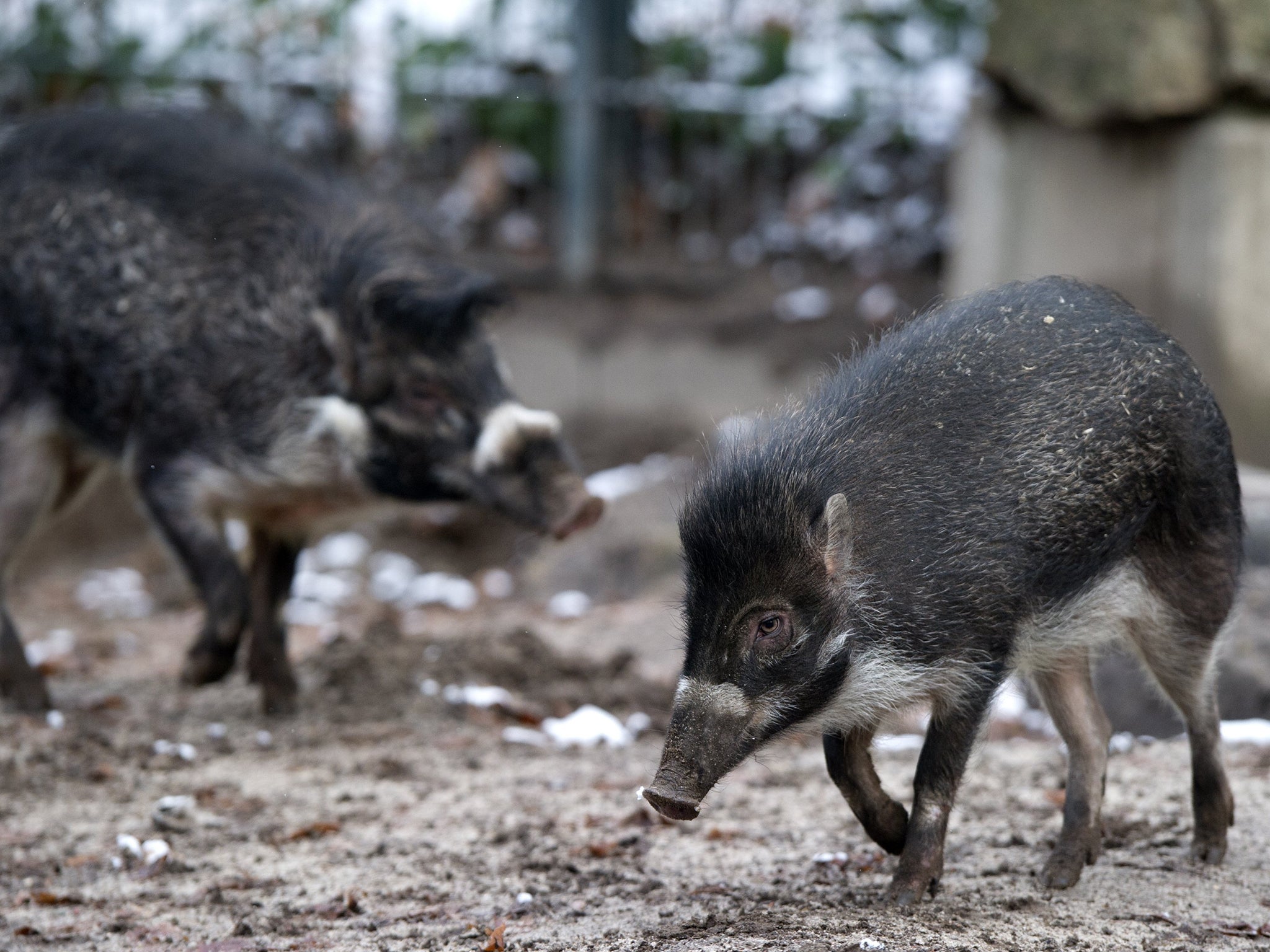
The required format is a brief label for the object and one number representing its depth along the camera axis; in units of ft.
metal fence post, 66.74
